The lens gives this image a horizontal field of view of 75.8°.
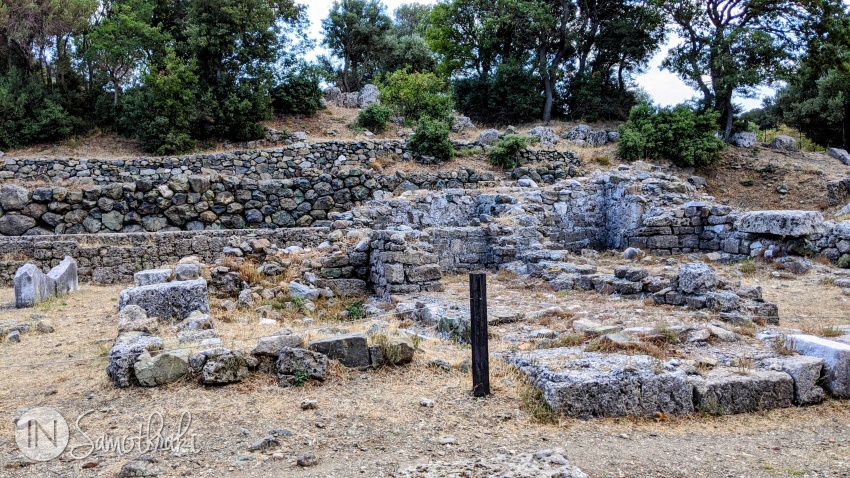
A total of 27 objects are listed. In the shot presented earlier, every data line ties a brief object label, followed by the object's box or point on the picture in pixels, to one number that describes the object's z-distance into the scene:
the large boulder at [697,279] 8.39
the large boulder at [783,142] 25.45
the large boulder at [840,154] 24.43
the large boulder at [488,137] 23.62
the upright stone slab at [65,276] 11.41
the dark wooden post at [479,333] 5.14
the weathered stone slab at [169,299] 8.07
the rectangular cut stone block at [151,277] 9.48
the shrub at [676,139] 23.02
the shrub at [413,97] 26.05
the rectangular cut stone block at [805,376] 5.17
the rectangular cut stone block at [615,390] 4.83
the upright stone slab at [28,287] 10.29
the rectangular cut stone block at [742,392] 4.97
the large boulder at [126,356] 5.39
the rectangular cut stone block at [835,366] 5.23
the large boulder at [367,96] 29.19
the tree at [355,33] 34.22
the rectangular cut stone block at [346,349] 5.81
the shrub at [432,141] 21.71
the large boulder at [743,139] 25.33
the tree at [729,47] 23.09
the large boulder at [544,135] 24.73
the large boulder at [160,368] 5.34
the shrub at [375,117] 24.52
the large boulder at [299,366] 5.48
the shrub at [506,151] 21.55
